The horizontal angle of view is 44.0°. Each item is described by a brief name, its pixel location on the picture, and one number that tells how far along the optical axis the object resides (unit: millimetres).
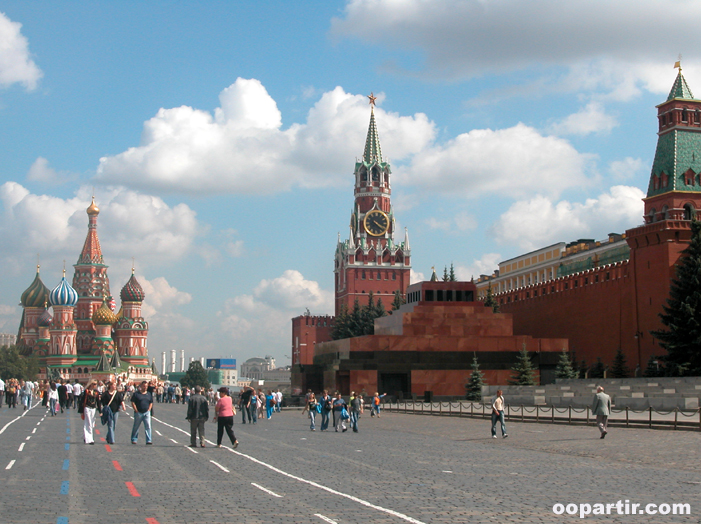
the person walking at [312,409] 26531
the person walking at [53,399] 32219
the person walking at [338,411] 25422
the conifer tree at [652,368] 45531
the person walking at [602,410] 20219
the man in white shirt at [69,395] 37469
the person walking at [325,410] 26094
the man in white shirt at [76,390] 39316
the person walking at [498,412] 20938
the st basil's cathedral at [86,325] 127875
